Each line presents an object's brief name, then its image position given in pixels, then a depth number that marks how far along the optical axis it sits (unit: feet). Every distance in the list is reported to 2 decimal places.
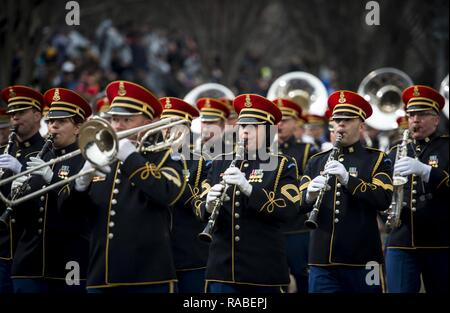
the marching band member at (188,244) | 64.18
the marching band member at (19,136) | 62.69
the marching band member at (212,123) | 76.48
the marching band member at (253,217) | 57.31
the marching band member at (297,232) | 79.66
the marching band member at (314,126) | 100.10
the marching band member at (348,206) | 60.49
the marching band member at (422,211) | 65.41
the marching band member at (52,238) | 59.21
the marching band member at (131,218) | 51.93
